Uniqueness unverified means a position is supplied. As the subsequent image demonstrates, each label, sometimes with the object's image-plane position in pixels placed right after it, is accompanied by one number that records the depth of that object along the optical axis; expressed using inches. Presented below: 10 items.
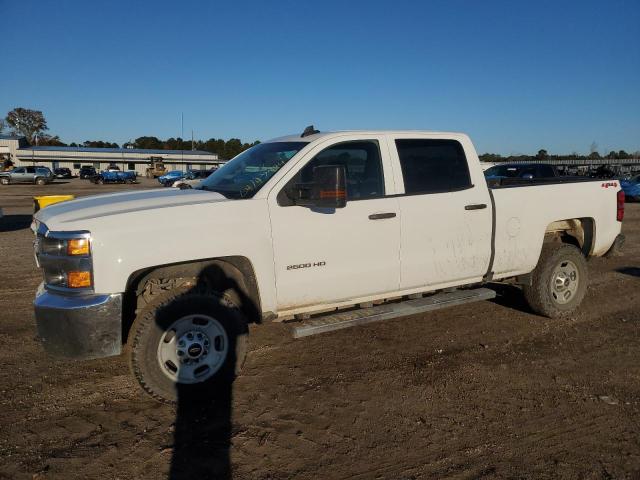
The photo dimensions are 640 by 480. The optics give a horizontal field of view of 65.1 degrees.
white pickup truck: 133.9
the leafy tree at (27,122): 4468.5
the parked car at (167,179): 2066.9
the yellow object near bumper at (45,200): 202.8
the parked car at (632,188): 965.2
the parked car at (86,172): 2317.9
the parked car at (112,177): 2066.9
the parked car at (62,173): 2573.3
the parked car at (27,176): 1817.2
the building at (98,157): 3152.1
